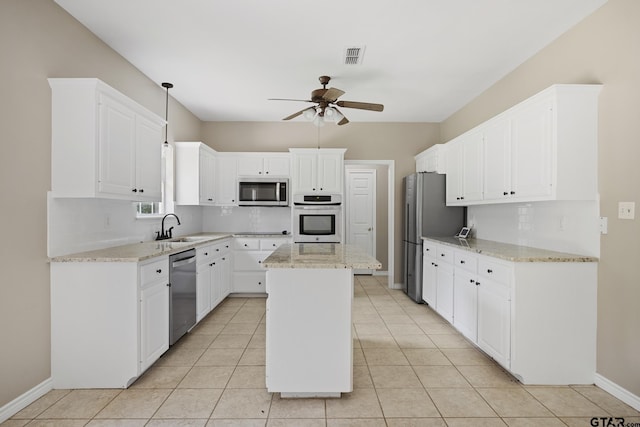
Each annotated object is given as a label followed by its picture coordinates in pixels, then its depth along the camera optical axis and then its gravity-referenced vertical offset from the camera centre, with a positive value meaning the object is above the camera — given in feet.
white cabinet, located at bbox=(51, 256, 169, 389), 7.45 -2.68
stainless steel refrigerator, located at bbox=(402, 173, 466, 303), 14.47 -0.13
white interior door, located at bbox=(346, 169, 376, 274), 22.02 +0.26
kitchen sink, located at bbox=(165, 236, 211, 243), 12.32 -1.14
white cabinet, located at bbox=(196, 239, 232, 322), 11.60 -2.62
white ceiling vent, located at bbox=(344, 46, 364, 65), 9.67 +4.96
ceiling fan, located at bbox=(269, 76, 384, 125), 10.36 +3.54
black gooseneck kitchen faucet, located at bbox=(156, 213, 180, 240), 12.28 -0.91
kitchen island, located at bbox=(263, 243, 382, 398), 7.09 -2.67
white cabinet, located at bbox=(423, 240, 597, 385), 7.71 -2.66
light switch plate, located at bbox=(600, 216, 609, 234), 7.46 -0.29
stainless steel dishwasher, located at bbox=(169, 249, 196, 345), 9.36 -2.61
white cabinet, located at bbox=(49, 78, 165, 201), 7.50 +1.74
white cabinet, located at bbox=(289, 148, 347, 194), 15.76 +2.01
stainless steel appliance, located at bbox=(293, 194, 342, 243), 15.65 -0.38
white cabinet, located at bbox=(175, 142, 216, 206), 14.20 +1.69
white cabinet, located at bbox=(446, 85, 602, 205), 7.77 +1.75
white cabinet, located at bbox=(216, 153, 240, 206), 16.37 +1.80
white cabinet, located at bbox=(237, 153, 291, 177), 16.35 +2.42
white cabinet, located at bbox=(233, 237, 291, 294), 15.43 -2.57
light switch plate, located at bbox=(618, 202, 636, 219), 6.86 +0.06
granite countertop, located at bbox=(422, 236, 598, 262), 7.70 -1.09
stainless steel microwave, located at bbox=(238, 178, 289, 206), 16.06 +1.02
